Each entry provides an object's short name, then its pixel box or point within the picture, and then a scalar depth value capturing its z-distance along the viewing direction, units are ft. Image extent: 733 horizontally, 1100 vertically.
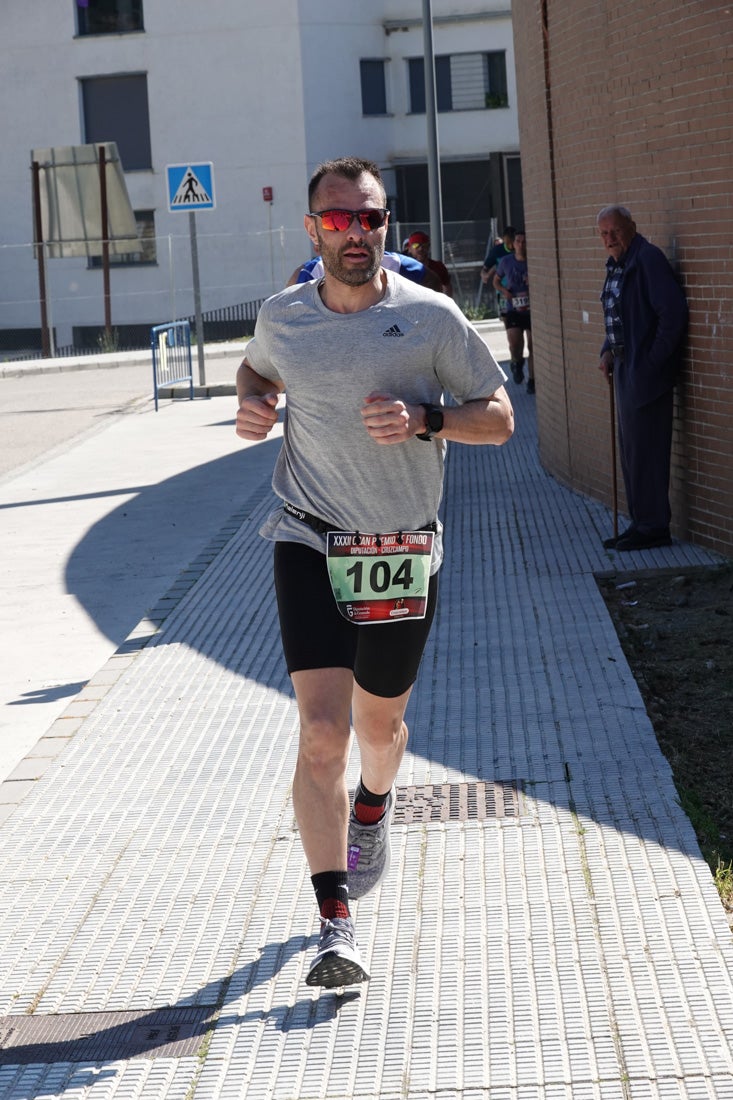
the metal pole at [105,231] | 118.83
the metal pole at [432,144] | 68.49
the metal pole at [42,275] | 120.57
